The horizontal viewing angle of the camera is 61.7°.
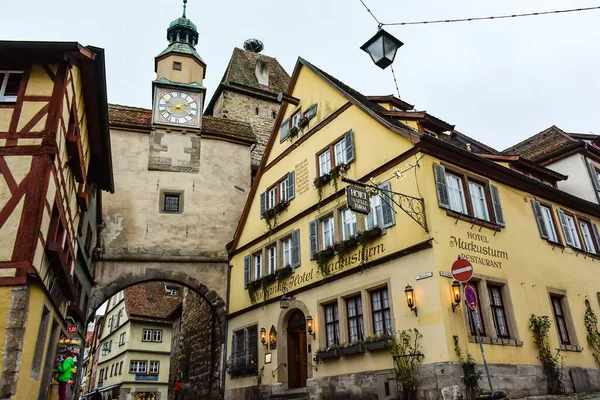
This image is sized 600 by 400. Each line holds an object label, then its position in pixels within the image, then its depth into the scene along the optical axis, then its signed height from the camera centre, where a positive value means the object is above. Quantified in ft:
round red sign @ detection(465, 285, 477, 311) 28.09 +6.00
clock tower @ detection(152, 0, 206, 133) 65.51 +43.95
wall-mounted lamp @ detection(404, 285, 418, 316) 32.07 +6.98
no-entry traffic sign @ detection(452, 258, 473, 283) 29.04 +7.73
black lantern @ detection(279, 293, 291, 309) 44.73 +9.72
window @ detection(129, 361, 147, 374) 111.04 +12.16
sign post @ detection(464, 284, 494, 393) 28.07 +5.93
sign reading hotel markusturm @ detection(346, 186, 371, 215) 34.01 +13.80
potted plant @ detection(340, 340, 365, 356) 35.01 +4.62
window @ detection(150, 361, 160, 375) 112.88 +12.20
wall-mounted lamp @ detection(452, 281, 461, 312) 30.89 +6.75
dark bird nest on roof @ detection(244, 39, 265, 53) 123.34 +84.92
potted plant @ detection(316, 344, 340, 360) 37.27 +4.66
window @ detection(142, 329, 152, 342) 111.96 +18.70
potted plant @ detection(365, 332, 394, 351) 33.06 +4.69
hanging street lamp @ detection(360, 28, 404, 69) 23.93 +16.27
